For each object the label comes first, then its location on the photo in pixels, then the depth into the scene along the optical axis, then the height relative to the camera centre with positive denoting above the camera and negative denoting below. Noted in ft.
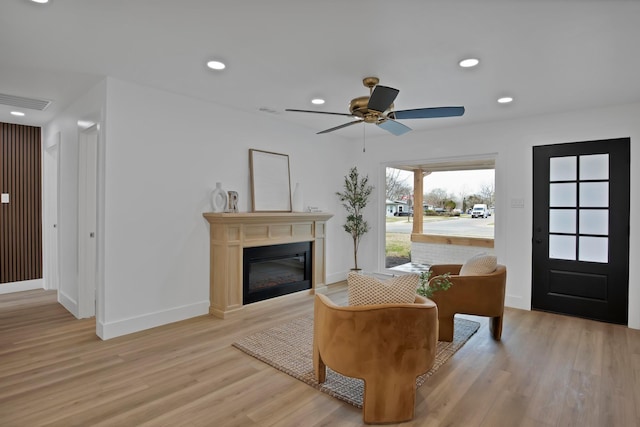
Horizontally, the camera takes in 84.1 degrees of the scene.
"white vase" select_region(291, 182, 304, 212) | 16.64 +0.46
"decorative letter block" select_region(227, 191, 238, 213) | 13.91 +0.37
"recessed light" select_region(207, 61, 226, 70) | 9.77 +4.08
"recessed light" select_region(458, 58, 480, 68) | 9.31 +3.98
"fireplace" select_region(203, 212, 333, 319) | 13.34 -1.32
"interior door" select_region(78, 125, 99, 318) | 13.07 -0.42
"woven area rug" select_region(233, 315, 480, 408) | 8.27 -4.06
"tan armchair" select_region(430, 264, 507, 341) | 10.89 -2.66
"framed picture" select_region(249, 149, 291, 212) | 15.23 +1.29
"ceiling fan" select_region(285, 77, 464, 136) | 9.22 +2.86
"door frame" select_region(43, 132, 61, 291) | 17.06 -0.46
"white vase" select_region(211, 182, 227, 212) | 13.73 +0.45
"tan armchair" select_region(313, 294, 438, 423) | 6.84 -2.72
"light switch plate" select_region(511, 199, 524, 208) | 15.07 +0.38
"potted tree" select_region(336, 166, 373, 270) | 19.84 +0.61
